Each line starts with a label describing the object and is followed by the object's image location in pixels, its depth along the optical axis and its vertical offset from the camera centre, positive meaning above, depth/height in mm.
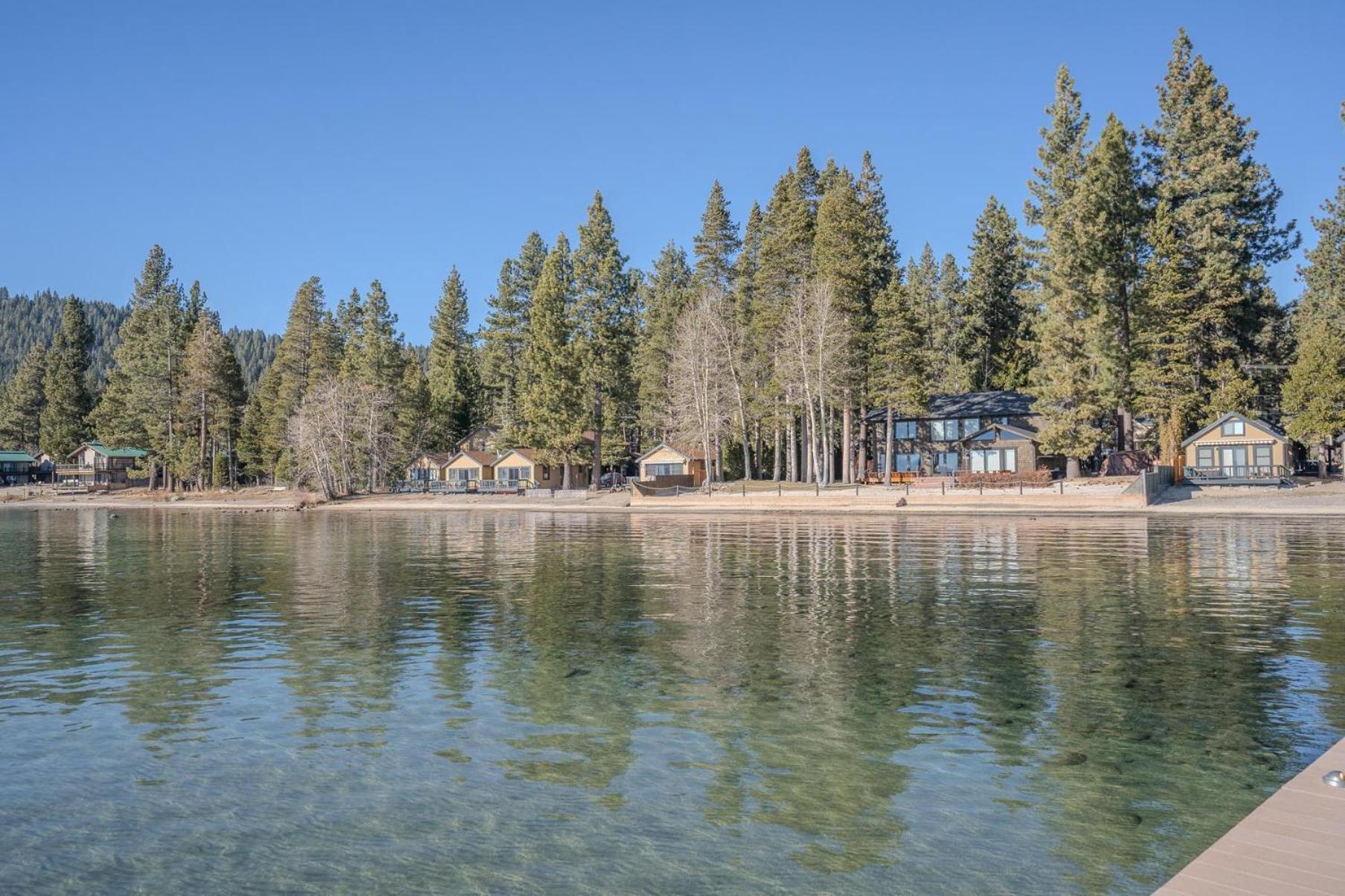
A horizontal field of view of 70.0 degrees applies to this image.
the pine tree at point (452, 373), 98562 +10797
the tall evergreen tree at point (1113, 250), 56781 +12778
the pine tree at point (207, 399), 94231 +7851
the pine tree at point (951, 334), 91438 +13277
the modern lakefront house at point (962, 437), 70188 +1971
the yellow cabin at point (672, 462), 80500 +468
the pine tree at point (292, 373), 94250 +10405
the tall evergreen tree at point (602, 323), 79188 +12342
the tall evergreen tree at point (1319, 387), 56062 +4078
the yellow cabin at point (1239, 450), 57456 +468
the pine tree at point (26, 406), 129250 +10092
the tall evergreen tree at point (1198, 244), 58531 +13718
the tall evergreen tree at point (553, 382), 75812 +7055
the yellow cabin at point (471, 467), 88062 +486
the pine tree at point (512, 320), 92938 +14838
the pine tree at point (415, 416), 90812 +5511
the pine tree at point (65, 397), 118812 +10304
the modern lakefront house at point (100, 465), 114500 +1642
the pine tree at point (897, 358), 63875 +7136
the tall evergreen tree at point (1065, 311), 57562 +9287
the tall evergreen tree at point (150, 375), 96250 +10780
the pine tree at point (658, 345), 82000 +10678
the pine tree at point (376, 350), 88500 +11664
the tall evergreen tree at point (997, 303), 86312 +14616
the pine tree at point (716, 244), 83312 +19503
